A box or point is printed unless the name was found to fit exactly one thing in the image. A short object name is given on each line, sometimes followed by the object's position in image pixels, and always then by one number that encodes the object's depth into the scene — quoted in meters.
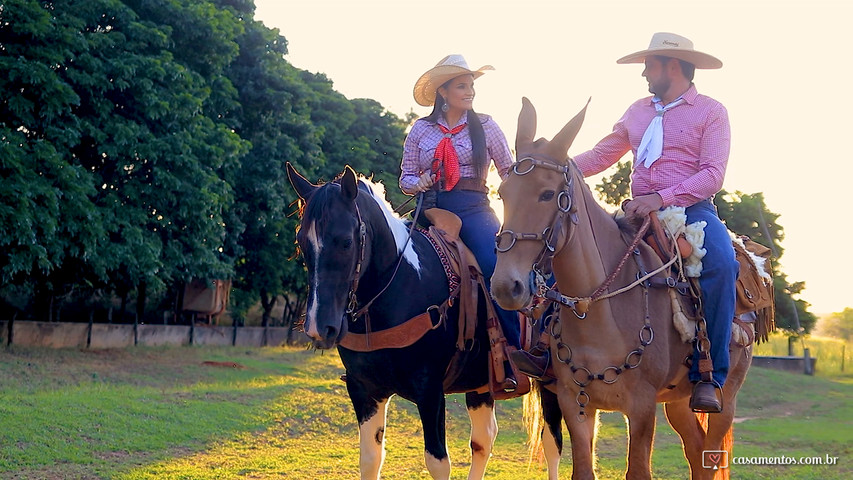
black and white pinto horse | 4.66
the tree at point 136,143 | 17.72
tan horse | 4.04
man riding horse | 4.72
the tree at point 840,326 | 61.40
